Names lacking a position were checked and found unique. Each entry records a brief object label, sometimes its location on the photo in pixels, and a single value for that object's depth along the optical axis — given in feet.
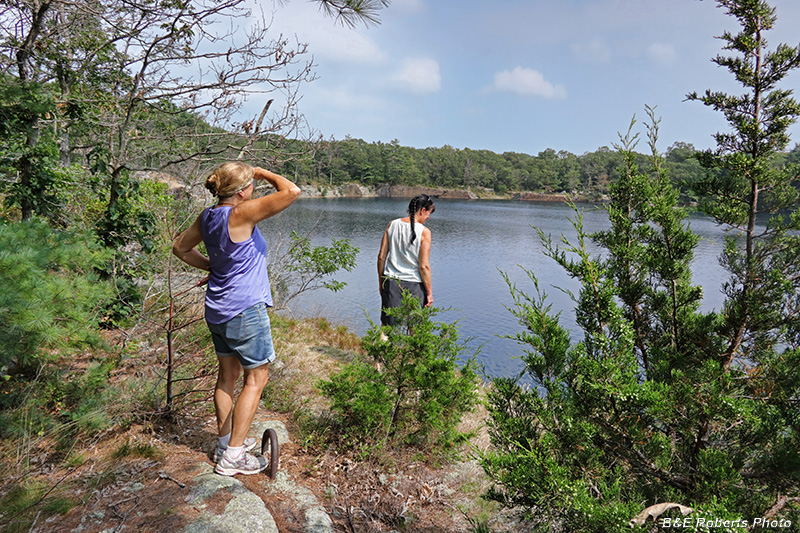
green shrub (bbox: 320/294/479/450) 10.75
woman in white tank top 14.82
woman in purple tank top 8.50
